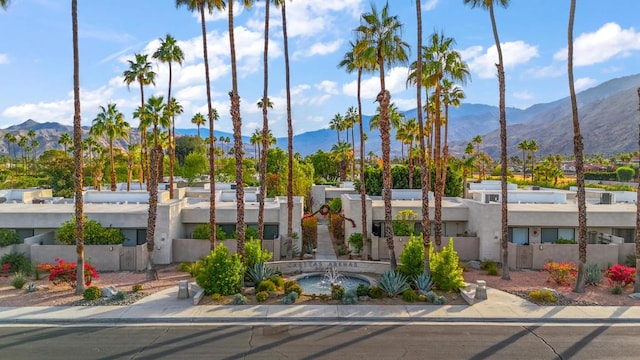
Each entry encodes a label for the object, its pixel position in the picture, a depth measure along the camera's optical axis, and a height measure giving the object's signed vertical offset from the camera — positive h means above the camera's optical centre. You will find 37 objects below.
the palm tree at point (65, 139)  80.12 +8.15
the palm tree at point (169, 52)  36.62 +10.67
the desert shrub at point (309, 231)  34.98 -3.87
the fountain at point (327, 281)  23.09 -5.38
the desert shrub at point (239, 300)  19.36 -5.00
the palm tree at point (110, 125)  49.84 +6.57
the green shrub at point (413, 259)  22.27 -3.86
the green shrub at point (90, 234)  26.38 -2.90
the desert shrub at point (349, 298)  19.58 -5.04
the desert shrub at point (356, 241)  31.10 -4.10
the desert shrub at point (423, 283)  20.78 -4.73
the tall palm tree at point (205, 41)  25.36 +8.44
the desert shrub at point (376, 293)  20.34 -5.02
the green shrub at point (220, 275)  20.28 -4.14
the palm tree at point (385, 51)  23.02 +6.82
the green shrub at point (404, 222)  29.44 -2.73
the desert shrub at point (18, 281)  21.71 -4.60
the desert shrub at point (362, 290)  20.39 -4.92
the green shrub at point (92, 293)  19.64 -4.73
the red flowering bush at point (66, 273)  21.80 -4.29
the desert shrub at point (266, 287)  20.84 -4.79
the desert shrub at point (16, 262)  24.95 -4.27
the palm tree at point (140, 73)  41.66 +10.31
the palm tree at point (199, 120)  78.31 +11.02
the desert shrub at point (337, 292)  20.12 -4.93
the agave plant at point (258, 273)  21.92 -4.39
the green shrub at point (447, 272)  21.05 -4.28
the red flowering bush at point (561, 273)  23.09 -4.84
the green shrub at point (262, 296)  19.66 -4.94
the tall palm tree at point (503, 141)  24.03 +2.07
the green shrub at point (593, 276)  22.62 -4.86
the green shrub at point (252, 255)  22.94 -3.69
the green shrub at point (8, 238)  25.68 -2.98
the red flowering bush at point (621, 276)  22.22 -4.78
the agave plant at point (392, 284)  20.64 -4.70
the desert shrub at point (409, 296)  19.89 -5.06
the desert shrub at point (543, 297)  19.84 -5.17
